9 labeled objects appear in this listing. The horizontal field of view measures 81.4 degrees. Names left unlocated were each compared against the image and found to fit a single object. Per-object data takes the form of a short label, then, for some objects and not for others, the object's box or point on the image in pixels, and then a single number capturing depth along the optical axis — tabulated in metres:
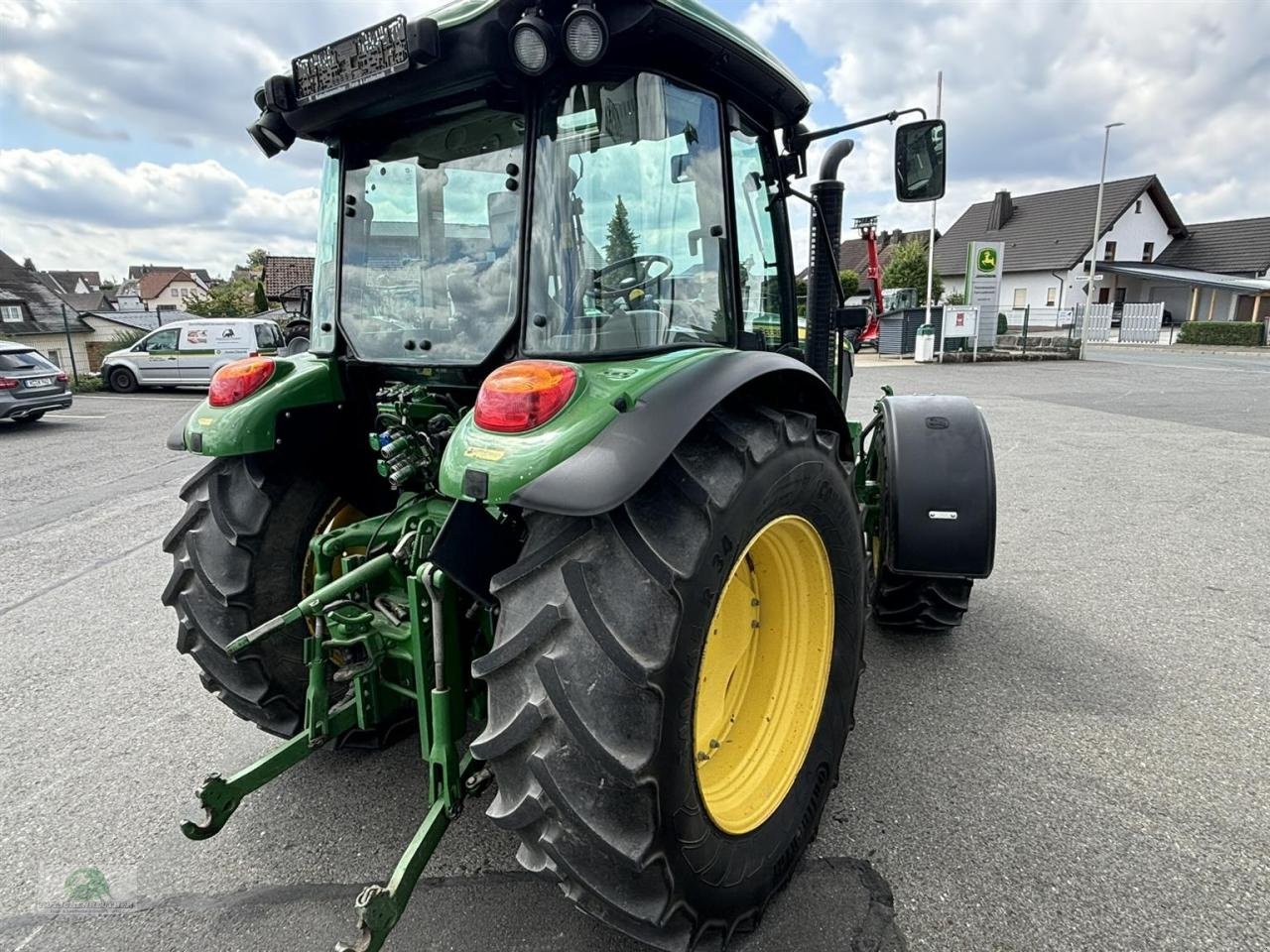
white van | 16.44
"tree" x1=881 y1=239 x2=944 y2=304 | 36.22
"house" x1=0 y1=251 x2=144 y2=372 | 21.06
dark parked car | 11.56
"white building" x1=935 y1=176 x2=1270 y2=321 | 35.44
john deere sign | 19.78
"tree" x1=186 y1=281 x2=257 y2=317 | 39.91
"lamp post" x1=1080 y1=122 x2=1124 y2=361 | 21.56
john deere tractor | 1.51
